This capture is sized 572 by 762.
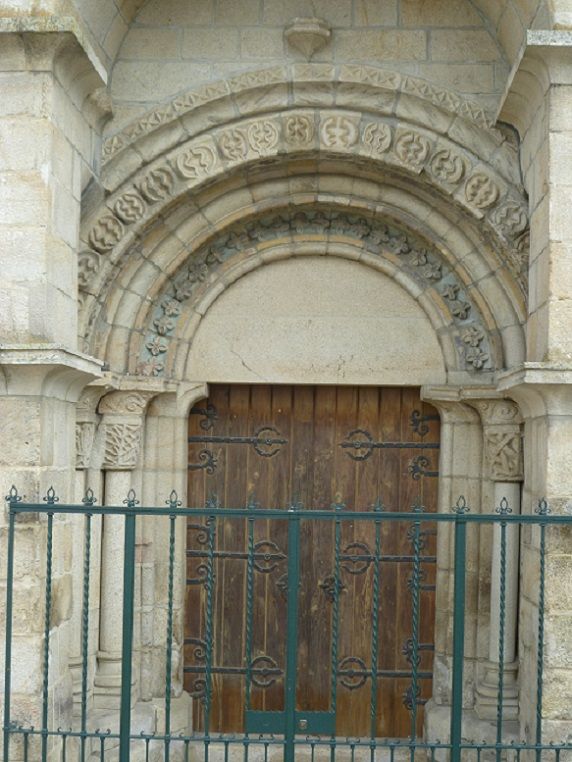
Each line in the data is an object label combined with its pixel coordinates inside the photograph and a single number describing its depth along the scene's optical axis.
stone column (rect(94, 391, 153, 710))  5.16
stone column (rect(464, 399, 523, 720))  5.04
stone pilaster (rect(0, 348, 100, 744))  4.18
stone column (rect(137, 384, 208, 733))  5.25
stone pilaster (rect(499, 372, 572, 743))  4.16
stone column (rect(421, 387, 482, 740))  5.18
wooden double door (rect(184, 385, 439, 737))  5.45
